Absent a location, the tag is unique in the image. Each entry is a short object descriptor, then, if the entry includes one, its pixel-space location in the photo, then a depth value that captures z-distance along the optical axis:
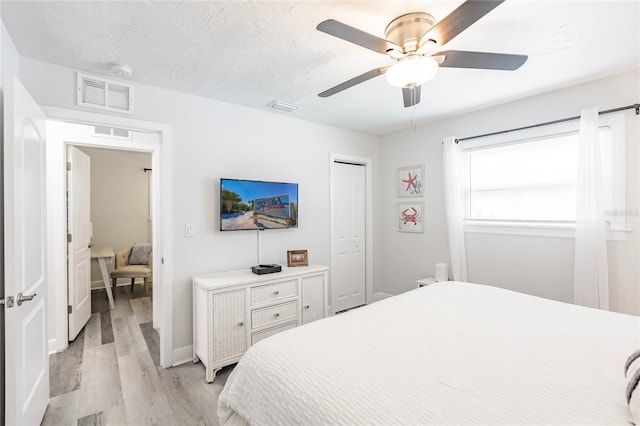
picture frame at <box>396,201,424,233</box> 3.86
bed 0.97
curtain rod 2.33
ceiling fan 1.36
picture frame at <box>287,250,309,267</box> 3.23
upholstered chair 4.66
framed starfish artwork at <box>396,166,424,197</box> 3.86
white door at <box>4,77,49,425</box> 1.47
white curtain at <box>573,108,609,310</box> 2.42
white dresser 2.46
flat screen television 2.90
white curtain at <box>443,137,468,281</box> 3.35
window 2.44
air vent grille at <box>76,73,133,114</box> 2.28
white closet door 3.94
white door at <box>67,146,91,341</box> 3.10
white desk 4.11
